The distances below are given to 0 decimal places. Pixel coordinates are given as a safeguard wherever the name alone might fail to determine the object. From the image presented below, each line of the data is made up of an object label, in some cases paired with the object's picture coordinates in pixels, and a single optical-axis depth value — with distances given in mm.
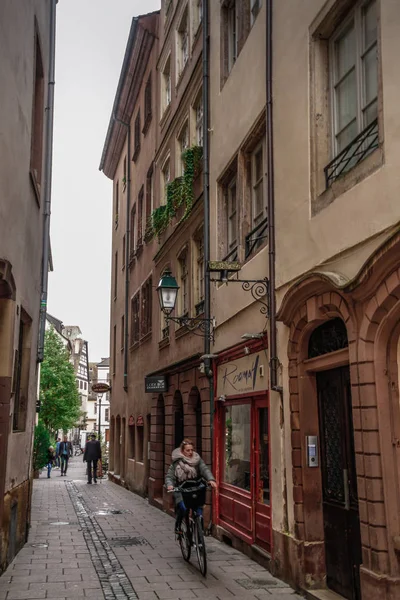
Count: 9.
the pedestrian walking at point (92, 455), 26734
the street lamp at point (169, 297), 12875
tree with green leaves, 48812
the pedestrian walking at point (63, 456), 34906
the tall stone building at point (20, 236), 9000
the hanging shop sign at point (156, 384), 17578
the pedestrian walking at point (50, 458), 32656
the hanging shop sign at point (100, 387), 27781
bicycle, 9725
